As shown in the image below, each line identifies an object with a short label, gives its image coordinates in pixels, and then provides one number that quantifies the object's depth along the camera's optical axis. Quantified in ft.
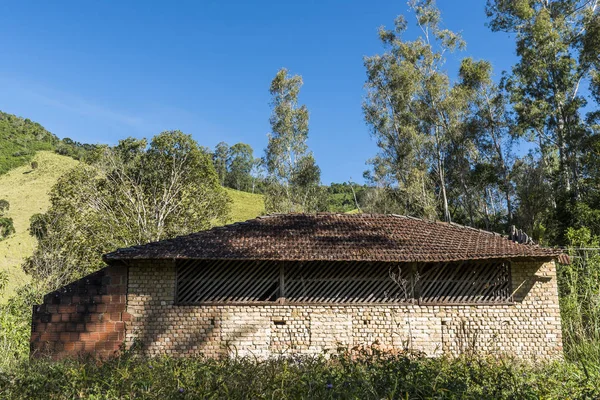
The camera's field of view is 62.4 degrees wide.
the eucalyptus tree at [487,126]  81.41
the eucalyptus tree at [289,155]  89.20
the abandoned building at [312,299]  32.76
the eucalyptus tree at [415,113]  83.10
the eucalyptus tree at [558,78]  71.31
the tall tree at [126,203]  66.03
